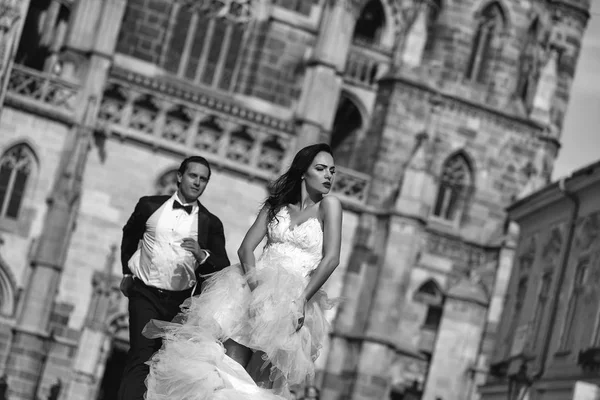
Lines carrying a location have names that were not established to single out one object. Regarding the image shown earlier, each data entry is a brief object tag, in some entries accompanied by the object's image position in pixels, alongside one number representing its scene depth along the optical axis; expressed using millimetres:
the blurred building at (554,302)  27844
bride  9391
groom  10625
